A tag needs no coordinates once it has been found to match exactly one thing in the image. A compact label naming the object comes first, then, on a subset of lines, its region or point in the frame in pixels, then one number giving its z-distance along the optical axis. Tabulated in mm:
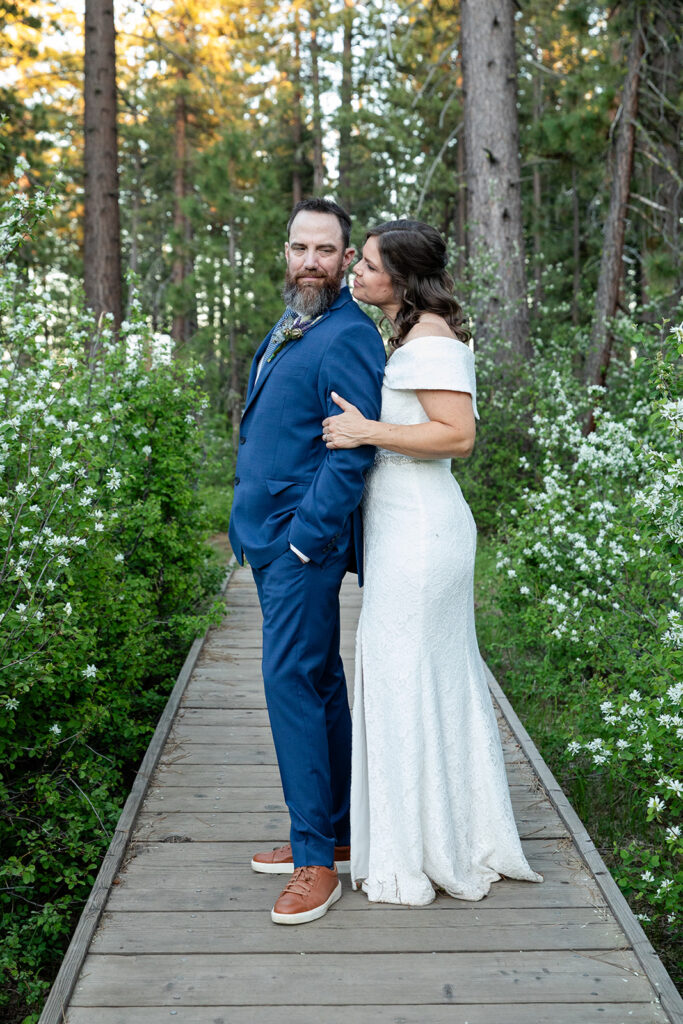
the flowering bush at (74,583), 3508
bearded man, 2951
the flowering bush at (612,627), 3375
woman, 2977
